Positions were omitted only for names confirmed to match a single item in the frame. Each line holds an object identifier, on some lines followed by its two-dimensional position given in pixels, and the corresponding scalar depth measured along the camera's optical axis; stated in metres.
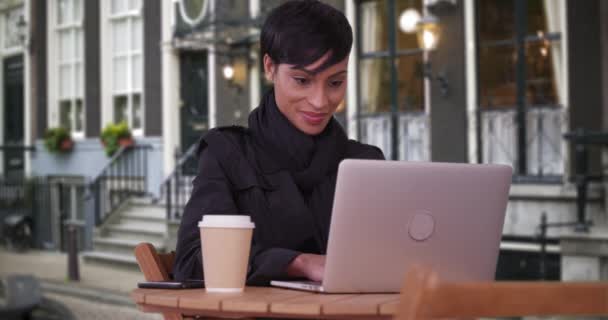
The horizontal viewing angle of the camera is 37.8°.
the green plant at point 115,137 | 7.33
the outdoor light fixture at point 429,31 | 6.86
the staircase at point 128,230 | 7.26
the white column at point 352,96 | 7.70
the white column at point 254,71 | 7.47
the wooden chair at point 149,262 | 1.68
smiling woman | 1.68
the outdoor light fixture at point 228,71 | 7.75
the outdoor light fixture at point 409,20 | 7.43
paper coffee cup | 1.43
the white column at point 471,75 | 6.85
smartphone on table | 1.52
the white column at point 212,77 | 7.18
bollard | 6.46
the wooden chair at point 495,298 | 1.00
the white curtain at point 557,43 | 6.49
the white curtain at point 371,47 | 7.71
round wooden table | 1.28
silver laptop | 1.35
